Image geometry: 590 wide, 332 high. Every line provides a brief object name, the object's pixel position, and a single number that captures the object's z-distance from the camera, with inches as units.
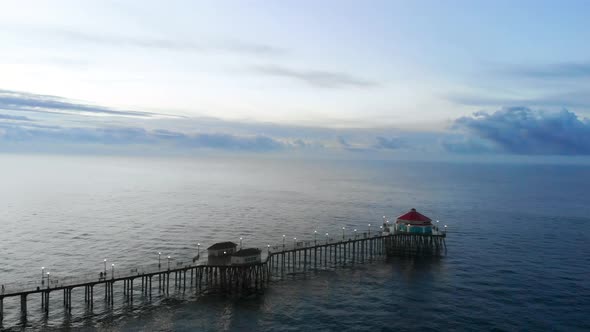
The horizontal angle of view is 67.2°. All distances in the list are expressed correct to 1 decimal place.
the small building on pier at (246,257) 2812.5
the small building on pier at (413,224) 3918.1
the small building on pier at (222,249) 2874.0
